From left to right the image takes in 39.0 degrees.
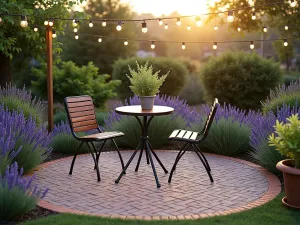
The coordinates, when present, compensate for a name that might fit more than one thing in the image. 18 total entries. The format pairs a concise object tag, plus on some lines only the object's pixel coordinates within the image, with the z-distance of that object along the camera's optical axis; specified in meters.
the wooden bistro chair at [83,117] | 5.83
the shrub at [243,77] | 14.60
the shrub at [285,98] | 7.80
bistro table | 5.61
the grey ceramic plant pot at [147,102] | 5.95
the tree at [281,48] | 19.34
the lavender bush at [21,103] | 7.78
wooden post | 8.79
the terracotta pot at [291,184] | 4.55
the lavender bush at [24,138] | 5.62
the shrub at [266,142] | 5.97
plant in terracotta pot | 4.54
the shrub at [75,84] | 13.53
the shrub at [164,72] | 18.05
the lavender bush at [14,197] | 4.09
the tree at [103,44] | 25.66
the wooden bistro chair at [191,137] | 5.45
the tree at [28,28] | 9.31
